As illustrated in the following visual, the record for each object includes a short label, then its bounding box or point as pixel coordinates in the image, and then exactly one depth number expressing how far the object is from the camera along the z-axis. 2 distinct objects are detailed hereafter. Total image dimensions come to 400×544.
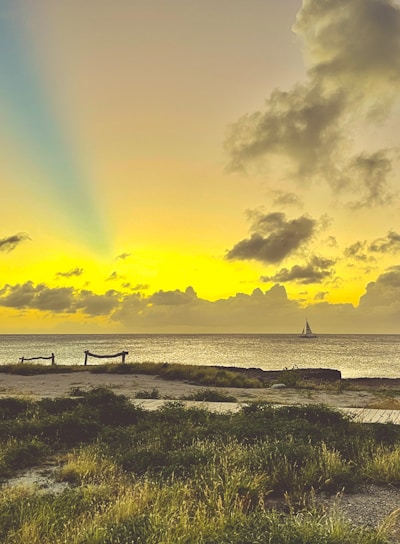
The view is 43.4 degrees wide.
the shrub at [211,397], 19.62
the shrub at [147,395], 20.52
